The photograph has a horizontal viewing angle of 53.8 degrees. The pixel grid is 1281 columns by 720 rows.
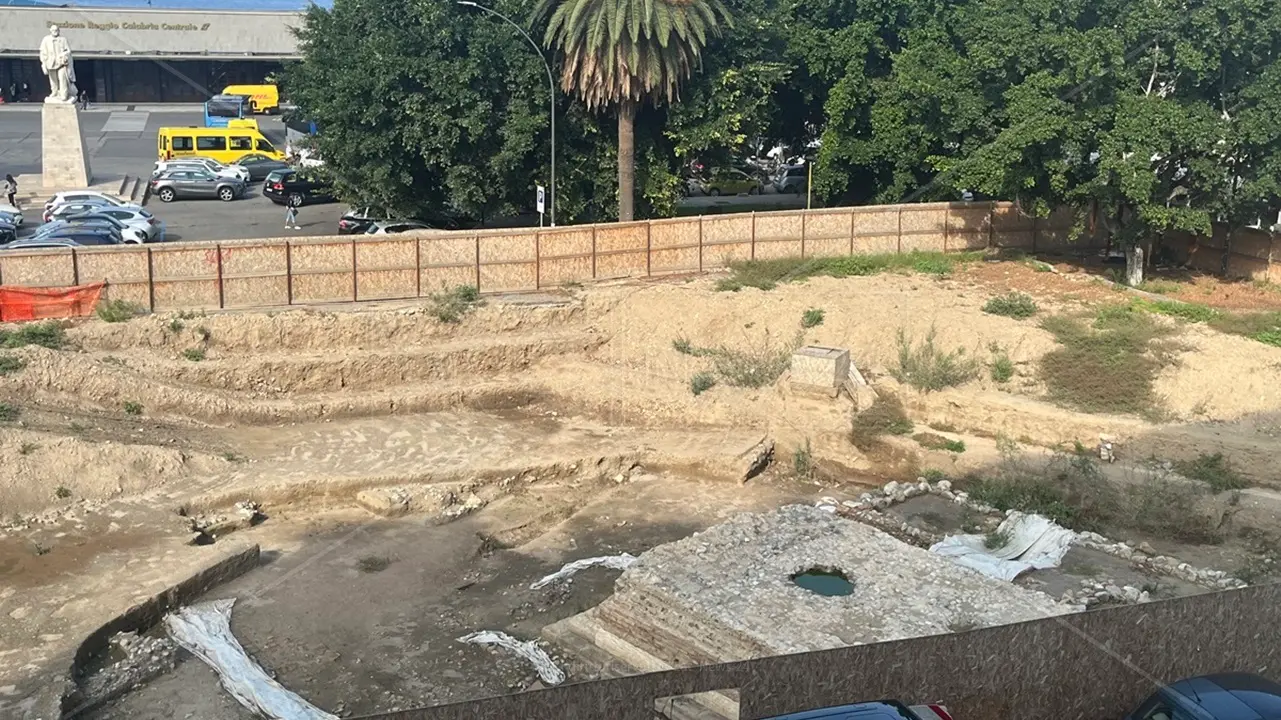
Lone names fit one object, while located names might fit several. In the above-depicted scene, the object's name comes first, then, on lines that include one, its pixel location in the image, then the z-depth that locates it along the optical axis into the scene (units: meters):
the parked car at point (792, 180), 48.44
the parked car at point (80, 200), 38.70
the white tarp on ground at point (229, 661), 14.28
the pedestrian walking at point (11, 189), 41.99
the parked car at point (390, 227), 33.75
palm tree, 31.14
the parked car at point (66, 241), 29.03
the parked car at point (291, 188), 41.91
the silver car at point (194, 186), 43.70
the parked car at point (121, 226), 34.09
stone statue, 43.41
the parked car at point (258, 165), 47.81
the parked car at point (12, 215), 36.91
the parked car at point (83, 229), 31.48
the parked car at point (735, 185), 47.38
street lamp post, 31.08
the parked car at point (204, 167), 44.16
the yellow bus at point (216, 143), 49.84
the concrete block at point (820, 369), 24.05
